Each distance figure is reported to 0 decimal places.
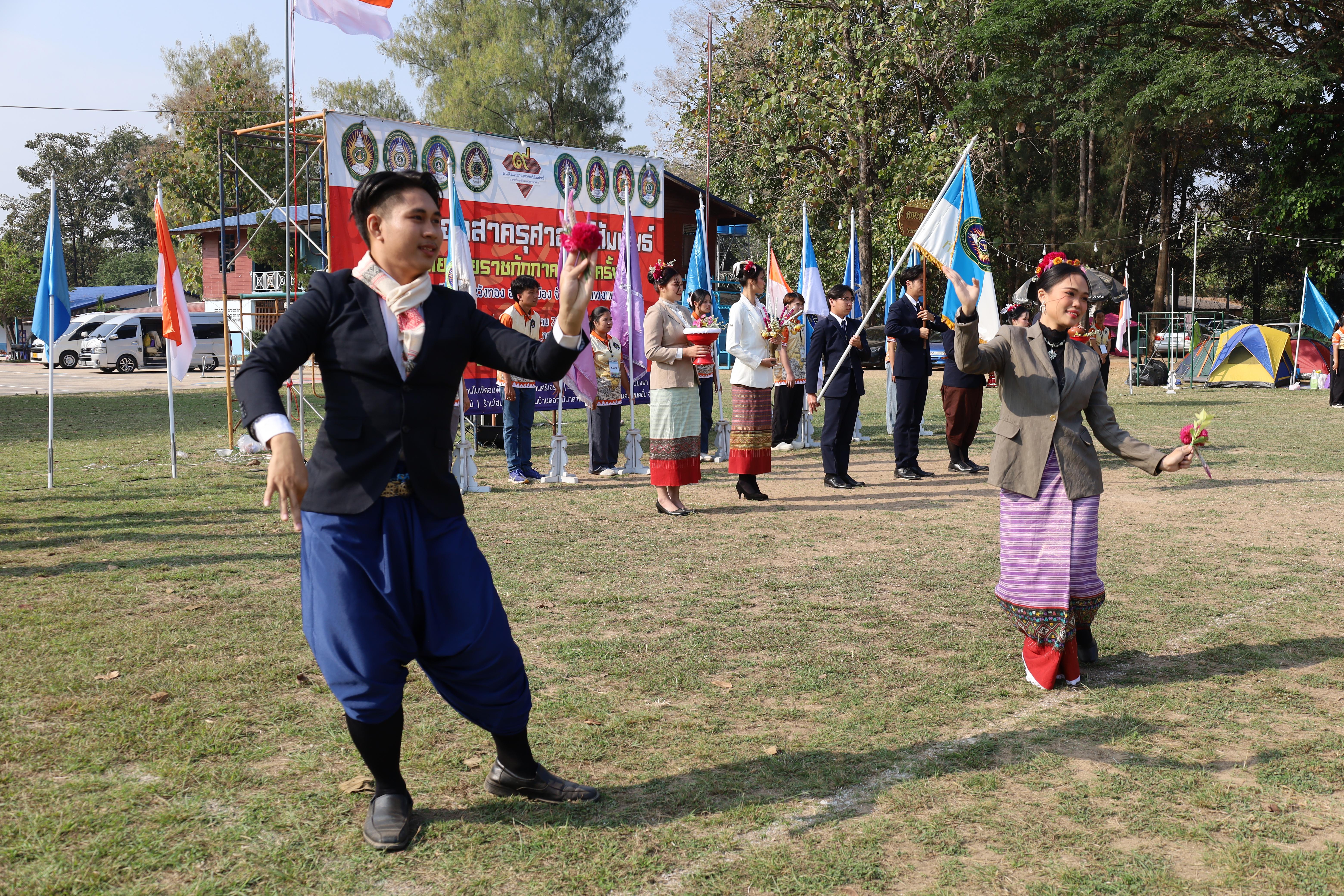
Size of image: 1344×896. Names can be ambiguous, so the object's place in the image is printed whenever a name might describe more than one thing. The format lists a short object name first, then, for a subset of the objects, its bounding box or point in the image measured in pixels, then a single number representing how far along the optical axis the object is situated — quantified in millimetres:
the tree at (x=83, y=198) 67250
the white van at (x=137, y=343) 33594
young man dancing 2998
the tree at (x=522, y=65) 35781
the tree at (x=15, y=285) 45531
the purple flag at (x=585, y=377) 10758
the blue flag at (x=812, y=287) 15289
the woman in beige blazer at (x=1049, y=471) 4445
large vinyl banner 10367
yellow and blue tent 23422
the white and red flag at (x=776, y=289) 15523
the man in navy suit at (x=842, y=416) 10148
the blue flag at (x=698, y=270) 15664
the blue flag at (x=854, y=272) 15836
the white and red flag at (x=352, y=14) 8234
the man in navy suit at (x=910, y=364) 10547
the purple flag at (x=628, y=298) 11609
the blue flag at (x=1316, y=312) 22125
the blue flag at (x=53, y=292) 9938
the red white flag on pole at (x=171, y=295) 10438
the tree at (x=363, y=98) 38156
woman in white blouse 9156
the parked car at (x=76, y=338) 35156
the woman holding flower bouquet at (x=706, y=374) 10734
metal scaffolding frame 9547
